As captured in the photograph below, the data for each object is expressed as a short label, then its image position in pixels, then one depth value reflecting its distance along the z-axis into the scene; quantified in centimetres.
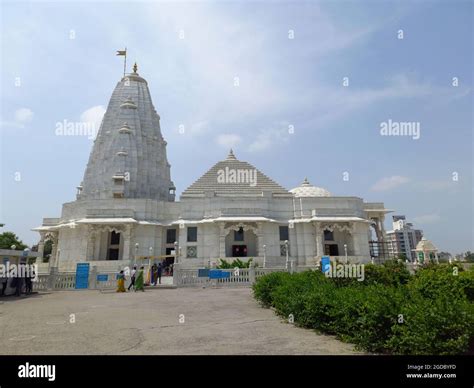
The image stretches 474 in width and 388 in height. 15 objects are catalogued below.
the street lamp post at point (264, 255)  2860
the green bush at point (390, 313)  460
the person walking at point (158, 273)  2116
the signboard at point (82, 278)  1852
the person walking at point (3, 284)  1498
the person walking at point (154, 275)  2019
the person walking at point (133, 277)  1792
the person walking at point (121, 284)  1725
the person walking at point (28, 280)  1606
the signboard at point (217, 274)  1980
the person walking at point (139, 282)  1762
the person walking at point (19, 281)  1545
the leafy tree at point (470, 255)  9461
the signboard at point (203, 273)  2005
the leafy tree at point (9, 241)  4701
